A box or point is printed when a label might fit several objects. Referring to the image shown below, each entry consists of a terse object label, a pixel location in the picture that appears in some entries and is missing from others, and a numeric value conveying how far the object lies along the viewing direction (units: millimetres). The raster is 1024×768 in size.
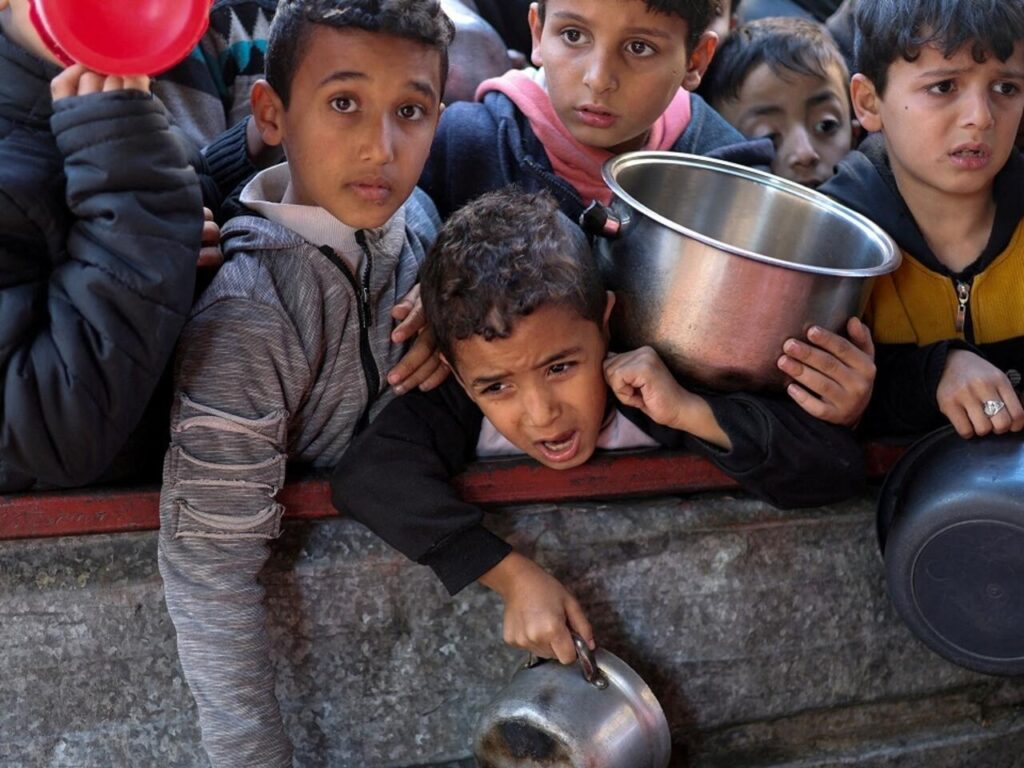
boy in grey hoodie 2102
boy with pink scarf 2697
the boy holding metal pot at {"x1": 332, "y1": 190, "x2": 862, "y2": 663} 2205
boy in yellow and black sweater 2473
